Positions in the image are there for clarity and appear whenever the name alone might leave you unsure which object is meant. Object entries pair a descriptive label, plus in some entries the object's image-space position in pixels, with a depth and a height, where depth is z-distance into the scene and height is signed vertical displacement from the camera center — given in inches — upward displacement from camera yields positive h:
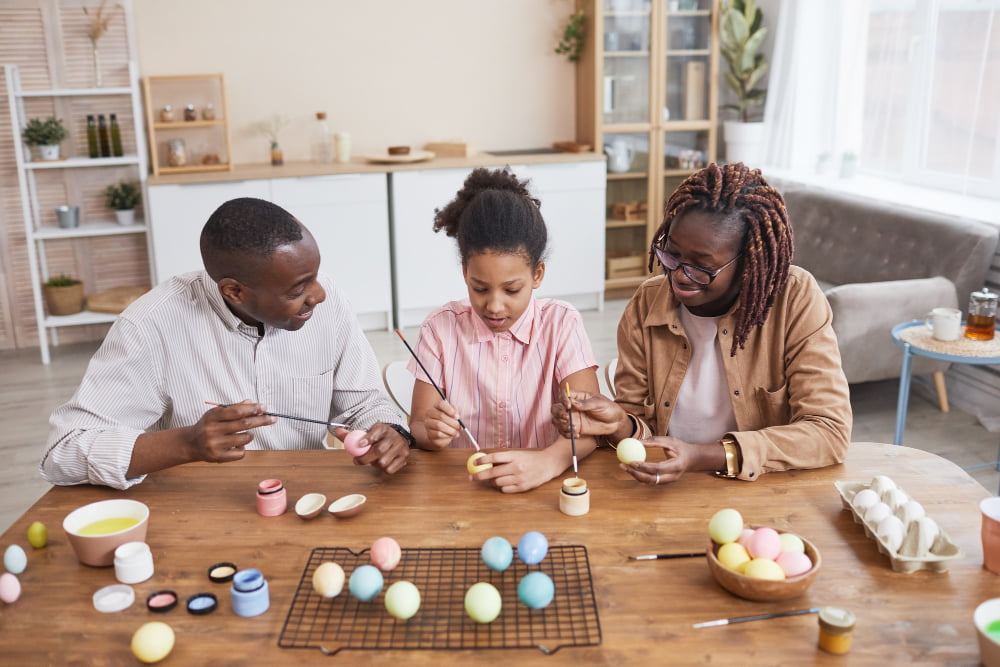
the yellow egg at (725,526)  53.6 -23.6
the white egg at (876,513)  56.0 -24.0
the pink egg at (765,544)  51.8 -23.9
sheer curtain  166.6 +7.0
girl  72.9 -18.1
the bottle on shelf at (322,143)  205.2 -2.8
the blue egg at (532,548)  52.8 -24.4
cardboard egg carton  52.7 -25.1
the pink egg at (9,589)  51.9 -26.0
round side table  120.0 -30.4
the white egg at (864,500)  57.8 -24.0
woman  66.7 -18.7
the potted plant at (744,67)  215.0 +14.1
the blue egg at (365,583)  49.8 -24.8
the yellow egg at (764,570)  50.3 -24.6
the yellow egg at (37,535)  58.2 -25.6
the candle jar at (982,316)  126.1 -26.8
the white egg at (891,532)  53.7 -24.3
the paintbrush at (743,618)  48.4 -26.4
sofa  143.6 -25.3
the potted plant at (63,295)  192.2 -34.1
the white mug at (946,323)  124.8 -27.4
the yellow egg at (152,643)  45.9 -25.8
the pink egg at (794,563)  50.8 -24.5
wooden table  46.9 -26.2
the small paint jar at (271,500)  61.7 -25.0
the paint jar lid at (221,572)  53.7 -26.2
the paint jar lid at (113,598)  51.2 -26.4
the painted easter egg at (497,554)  52.3 -24.5
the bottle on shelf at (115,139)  189.3 -1.2
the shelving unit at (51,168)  180.9 -8.6
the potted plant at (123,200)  194.2 -14.5
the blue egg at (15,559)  54.8 -25.6
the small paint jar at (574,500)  60.7 -24.8
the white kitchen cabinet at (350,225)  195.5 -20.7
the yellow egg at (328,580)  50.3 -24.9
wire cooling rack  47.4 -26.4
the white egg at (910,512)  55.2 -23.7
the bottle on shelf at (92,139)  187.2 -1.1
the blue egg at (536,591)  48.6 -24.7
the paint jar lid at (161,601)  50.6 -26.3
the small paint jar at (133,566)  53.8 -25.6
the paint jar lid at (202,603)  50.3 -26.3
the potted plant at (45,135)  183.3 -0.2
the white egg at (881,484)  59.3 -23.6
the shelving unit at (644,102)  216.2 +6.0
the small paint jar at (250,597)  49.9 -25.5
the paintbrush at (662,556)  55.2 -26.0
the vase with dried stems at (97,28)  186.4 +21.7
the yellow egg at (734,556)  51.5 -24.5
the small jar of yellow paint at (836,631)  45.6 -25.4
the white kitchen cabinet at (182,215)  188.1 -17.1
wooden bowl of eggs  50.0 -24.7
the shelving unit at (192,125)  193.6 +1.5
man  65.9 -20.0
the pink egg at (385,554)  53.2 -24.9
